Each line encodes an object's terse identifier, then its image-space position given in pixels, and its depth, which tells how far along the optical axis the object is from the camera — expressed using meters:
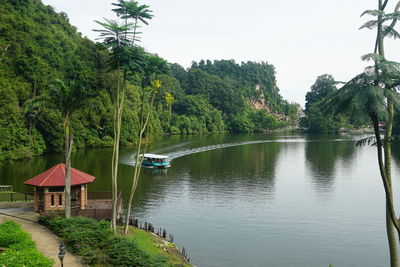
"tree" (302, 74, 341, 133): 146.75
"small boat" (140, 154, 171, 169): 52.92
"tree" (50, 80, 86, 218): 19.86
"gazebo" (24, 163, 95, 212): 22.87
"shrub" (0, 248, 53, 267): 12.76
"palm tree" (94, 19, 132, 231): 19.77
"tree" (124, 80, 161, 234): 21.44
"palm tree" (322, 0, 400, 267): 13.31
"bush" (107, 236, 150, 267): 15.49
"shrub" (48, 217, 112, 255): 17.36
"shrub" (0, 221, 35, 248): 15.74
